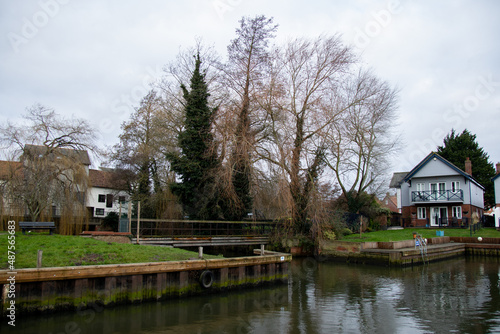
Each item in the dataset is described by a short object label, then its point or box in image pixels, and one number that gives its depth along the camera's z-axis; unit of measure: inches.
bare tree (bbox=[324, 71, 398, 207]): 1198.3
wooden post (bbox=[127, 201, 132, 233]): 796.5
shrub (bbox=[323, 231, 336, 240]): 1025.2
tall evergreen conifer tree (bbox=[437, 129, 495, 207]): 1962.4
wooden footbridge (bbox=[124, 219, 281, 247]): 844.0
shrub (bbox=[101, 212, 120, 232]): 1378.0
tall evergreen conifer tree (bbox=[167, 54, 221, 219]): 1011.3
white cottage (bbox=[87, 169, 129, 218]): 1883.6
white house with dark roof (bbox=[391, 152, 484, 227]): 1525.6
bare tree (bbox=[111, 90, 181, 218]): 1152.7
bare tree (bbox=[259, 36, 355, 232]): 992.2
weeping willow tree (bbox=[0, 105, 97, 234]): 839.1
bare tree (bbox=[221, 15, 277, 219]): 946.7
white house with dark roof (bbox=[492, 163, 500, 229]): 1533.0
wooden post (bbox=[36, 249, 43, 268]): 391.9
